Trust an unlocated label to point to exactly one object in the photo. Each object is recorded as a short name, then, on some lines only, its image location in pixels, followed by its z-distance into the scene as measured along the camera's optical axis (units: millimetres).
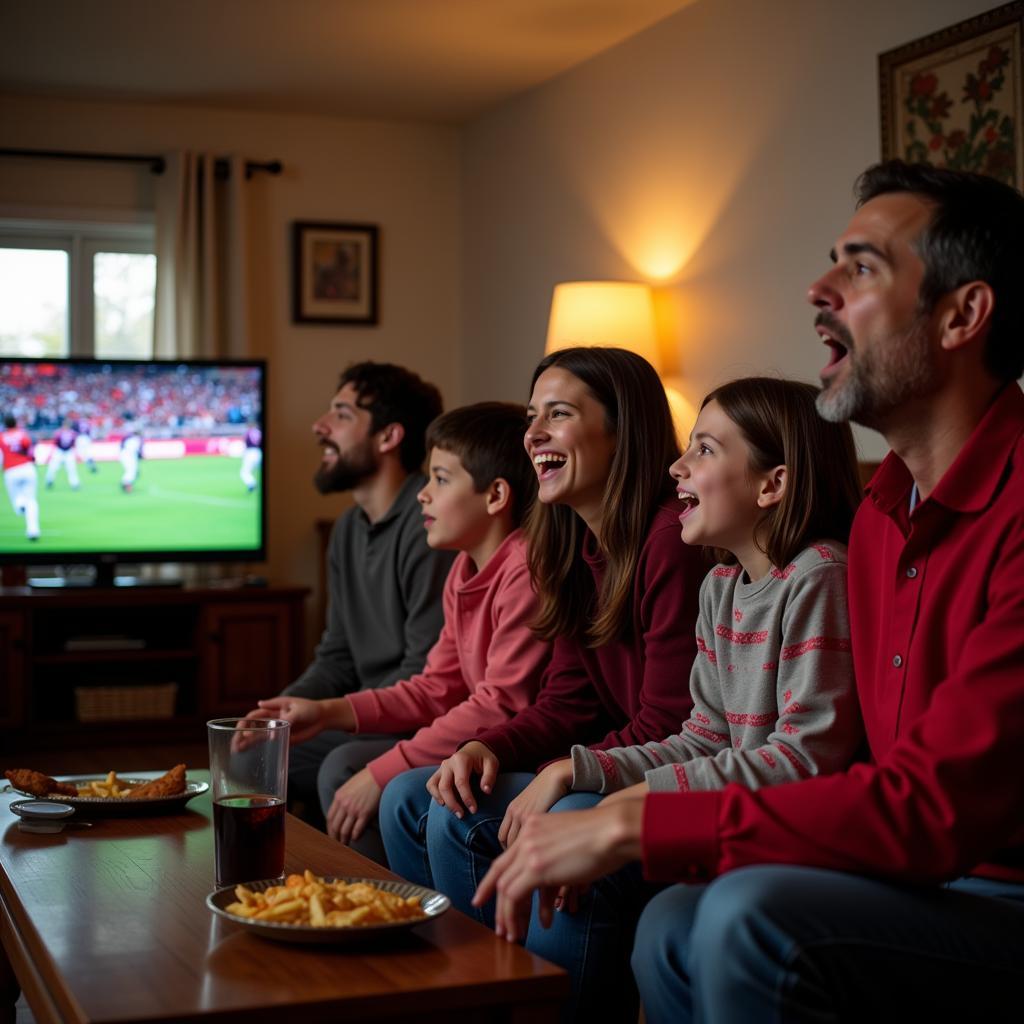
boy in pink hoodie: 2439
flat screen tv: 5262
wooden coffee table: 1246
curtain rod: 5676
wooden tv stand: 5117
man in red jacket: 1238
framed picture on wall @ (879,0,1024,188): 3299
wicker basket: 5188
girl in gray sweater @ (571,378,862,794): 1653
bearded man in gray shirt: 3109
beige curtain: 5789
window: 5863
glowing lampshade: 4613
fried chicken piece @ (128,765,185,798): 2086
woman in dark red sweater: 2033
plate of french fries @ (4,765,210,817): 2043
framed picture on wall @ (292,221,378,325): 6070
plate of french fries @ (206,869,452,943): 1366
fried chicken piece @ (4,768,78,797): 2096
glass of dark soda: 1629
